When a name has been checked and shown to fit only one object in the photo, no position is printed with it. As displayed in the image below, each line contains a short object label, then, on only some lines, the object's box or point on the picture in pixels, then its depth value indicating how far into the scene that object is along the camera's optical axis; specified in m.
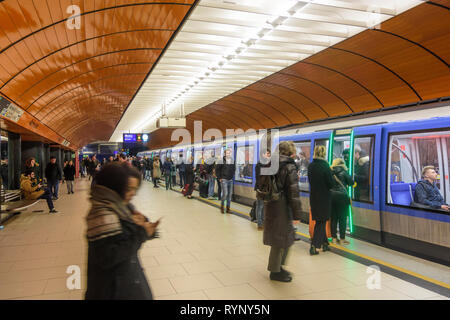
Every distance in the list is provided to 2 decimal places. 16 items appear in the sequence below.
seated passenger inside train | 5.30
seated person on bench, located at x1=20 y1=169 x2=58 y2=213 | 9.77
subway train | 5.27
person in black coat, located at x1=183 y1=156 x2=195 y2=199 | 13.67
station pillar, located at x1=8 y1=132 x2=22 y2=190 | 14.02
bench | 8.30
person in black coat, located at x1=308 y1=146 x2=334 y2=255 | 5.36
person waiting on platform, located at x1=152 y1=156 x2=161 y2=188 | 19.09
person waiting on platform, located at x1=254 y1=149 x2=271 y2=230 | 7.55
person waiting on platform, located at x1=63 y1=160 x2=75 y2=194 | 15.63
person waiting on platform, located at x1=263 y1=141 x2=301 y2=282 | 4.27
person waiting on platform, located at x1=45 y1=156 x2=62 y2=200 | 12.52
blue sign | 25.75
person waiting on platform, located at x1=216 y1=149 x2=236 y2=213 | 9.48
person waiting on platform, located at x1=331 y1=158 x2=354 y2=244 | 5.92
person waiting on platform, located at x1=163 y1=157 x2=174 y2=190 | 17.13
